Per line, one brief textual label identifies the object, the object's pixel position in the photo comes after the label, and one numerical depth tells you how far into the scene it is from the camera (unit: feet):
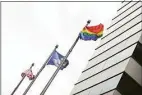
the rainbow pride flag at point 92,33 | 84.12
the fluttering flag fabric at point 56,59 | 82.49
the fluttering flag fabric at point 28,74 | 96.05
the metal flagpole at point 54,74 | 73.91
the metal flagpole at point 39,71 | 79.22
